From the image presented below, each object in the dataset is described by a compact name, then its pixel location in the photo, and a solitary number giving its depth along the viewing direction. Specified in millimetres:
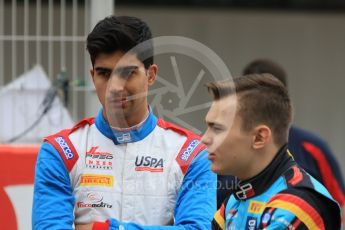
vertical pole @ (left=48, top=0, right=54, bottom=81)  12804
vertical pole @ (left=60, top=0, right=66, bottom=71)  12691
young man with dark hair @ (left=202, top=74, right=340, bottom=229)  5420
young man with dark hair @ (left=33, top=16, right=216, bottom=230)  6409
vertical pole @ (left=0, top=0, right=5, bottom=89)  12833
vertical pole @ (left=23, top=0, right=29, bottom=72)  12884
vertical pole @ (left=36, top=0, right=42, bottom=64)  12735
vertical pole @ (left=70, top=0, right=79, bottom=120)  12433
